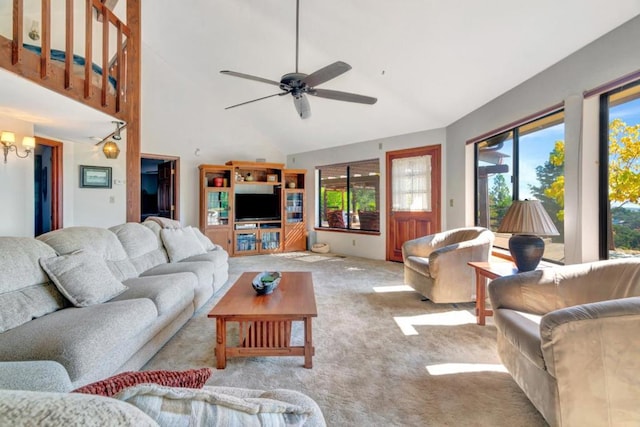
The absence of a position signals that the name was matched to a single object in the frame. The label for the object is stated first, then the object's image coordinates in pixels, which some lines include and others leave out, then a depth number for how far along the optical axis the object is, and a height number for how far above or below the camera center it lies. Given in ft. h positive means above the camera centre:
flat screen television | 20.67 +0.22
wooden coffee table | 6.31 -2.54
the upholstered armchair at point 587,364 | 4.00 -2.24
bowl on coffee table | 7.61 -2.01
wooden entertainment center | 19.84 +0.21
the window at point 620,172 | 6.72 +0.94
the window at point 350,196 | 19.39 +1.05
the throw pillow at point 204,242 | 13.84 -1.57
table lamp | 7.06 -0.49
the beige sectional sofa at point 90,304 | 4.60 -2.04
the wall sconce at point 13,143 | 10.66 +2.58
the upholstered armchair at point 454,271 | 9.85 -2.10
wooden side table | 8.07 -2.07
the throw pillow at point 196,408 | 1.73 -1.25
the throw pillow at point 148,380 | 2.16 -1.42
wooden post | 11.96 +4.17
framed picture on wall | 15.66 +1.85
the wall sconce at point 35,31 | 10.33 +6.86
